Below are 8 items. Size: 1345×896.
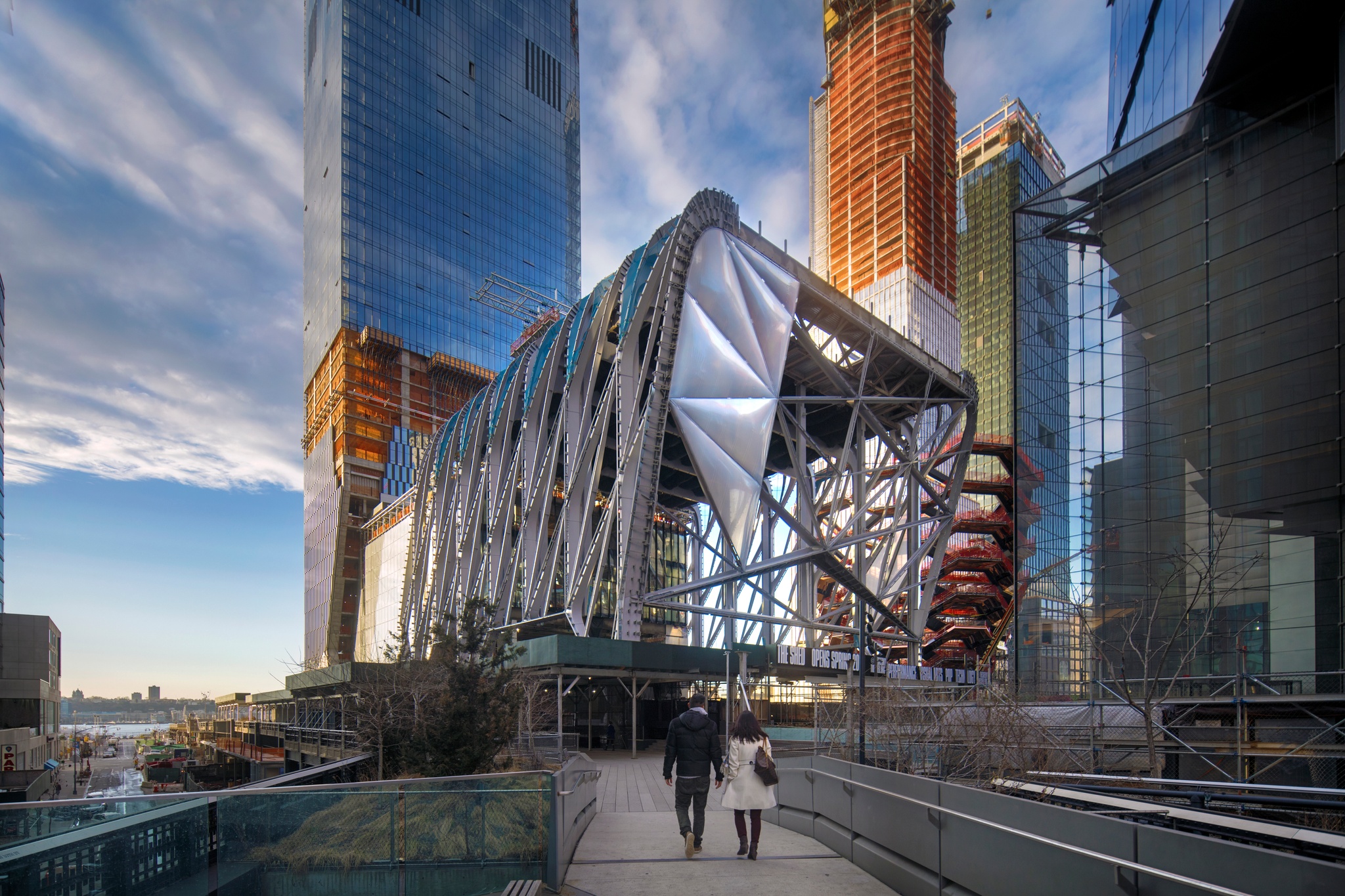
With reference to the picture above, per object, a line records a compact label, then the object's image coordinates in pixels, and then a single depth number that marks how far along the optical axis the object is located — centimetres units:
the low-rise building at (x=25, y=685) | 6278
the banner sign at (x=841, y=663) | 3938
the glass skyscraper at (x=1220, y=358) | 2244
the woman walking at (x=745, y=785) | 958
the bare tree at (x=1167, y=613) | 2255
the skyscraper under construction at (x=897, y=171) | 16638
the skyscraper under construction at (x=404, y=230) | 10381
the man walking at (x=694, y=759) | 969
